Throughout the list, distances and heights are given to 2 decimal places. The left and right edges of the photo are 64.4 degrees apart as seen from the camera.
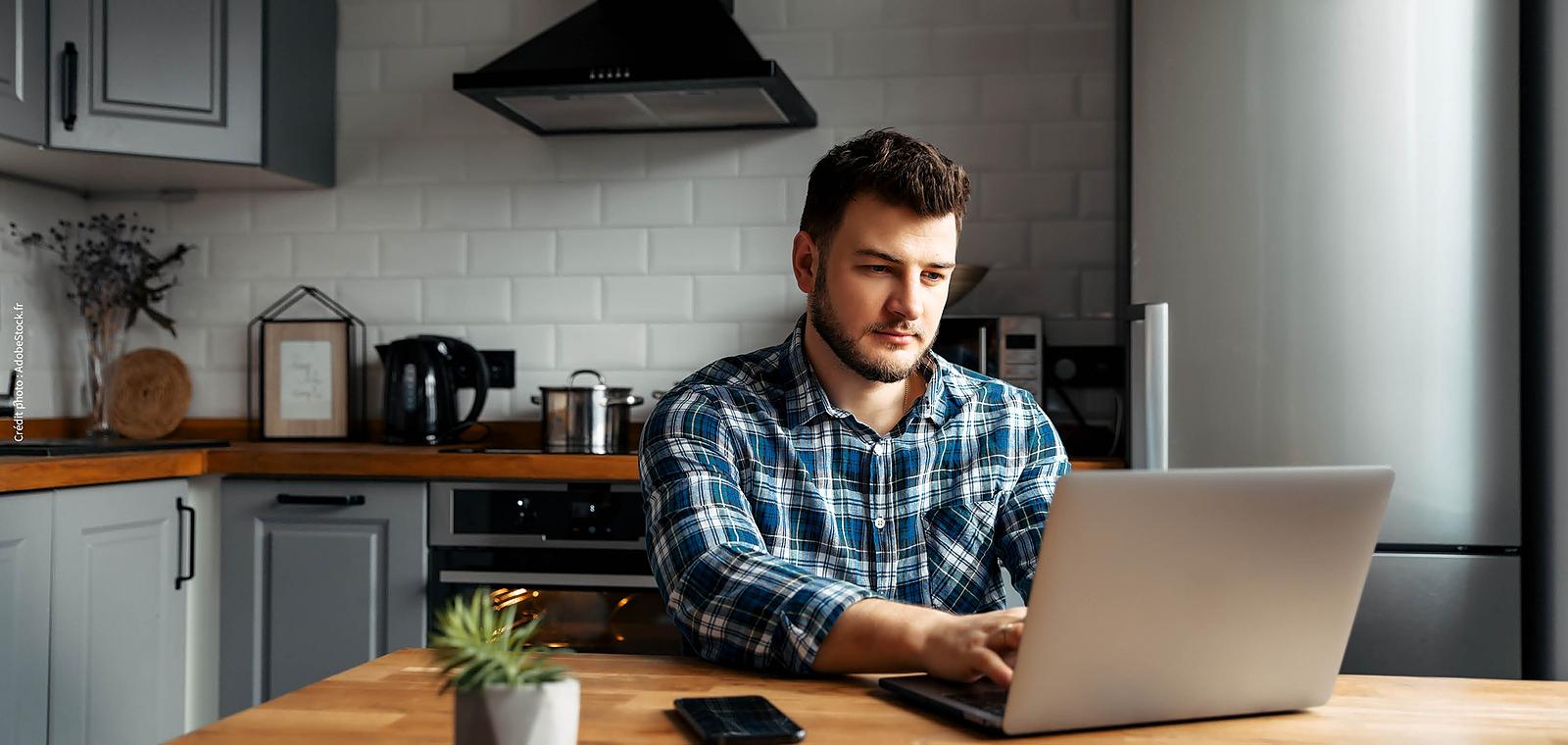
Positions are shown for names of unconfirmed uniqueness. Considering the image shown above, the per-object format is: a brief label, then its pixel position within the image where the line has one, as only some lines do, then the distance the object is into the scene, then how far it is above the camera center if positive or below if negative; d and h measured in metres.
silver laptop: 0.85 -0.15
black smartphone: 0.86 -0.24
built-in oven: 2.57 -0.36
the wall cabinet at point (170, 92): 2.73 +0.67
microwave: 2.74 +0.10
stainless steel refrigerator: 2.29 +0.18
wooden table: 0.91 -0.26
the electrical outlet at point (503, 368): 3.22 +0.05
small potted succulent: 0.72 -0.17
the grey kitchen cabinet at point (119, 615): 2.37 -0.46
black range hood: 2.65 +0.68
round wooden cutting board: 3.19 -0.02
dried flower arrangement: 3.17 +0.28
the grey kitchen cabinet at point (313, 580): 2.62 -0.41
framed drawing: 3.19 +0.02
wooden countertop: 2.52 -0.16
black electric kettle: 2.98 -0.01
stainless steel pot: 2.87 -0.07
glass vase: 3.16 +0.06
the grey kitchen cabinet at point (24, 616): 2.23 -0.42
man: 1.47 -0.05
